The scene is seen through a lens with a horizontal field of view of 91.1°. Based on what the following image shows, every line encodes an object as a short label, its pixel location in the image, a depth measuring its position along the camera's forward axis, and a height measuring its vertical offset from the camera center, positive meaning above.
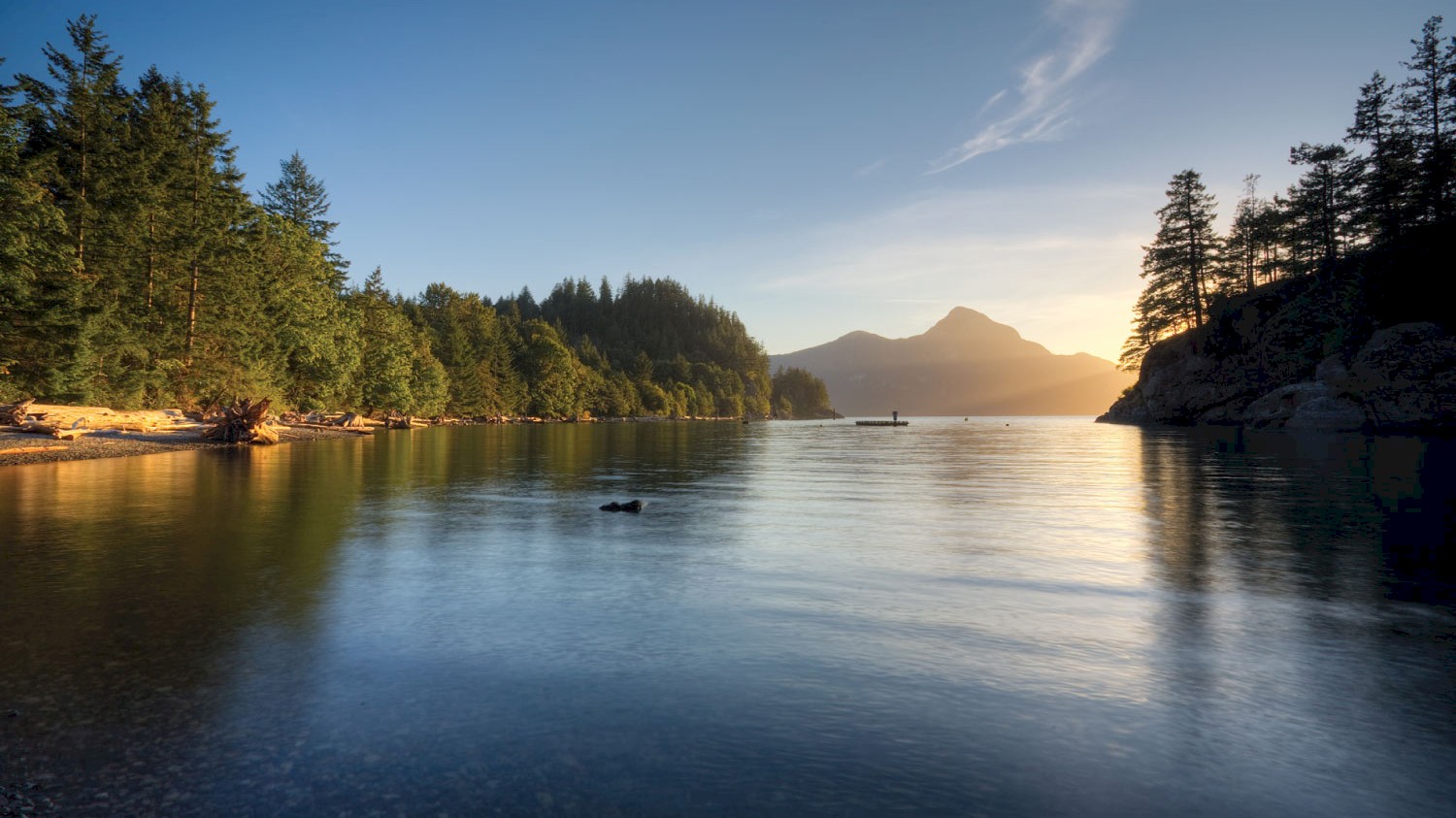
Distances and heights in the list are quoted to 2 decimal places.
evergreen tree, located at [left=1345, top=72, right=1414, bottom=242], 75.12 +26.98
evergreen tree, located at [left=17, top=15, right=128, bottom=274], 45.62 +19.26
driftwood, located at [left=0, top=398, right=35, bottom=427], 35.97 +0.75
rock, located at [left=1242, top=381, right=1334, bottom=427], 74.62 +1.73
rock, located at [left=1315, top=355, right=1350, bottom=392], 70.94 +4.59
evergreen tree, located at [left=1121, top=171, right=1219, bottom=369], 109.19 +24.31
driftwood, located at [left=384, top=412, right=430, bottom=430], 101.38 +0.56
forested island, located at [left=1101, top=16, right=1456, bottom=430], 64.88 +14.63
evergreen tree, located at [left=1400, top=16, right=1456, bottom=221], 68.94 +29.24
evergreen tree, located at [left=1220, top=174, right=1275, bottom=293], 109.31 +27.41
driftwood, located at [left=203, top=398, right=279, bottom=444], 49.72 +0.17
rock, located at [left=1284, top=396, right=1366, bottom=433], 68.69 +0.22
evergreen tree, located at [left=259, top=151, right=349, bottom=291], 89.19 +28.49
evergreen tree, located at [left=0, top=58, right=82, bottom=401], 35.28 +7.93
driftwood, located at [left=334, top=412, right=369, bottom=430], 80.28 +0.61
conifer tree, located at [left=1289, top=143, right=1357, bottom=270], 90.19 +28.26
